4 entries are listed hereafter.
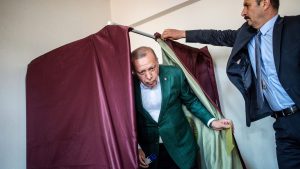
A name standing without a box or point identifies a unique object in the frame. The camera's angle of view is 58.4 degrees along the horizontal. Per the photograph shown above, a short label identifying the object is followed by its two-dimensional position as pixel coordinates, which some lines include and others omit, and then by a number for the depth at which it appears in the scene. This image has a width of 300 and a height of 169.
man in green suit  1.48
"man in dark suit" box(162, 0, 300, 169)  1.33
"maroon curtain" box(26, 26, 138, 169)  1.31
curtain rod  1.55
